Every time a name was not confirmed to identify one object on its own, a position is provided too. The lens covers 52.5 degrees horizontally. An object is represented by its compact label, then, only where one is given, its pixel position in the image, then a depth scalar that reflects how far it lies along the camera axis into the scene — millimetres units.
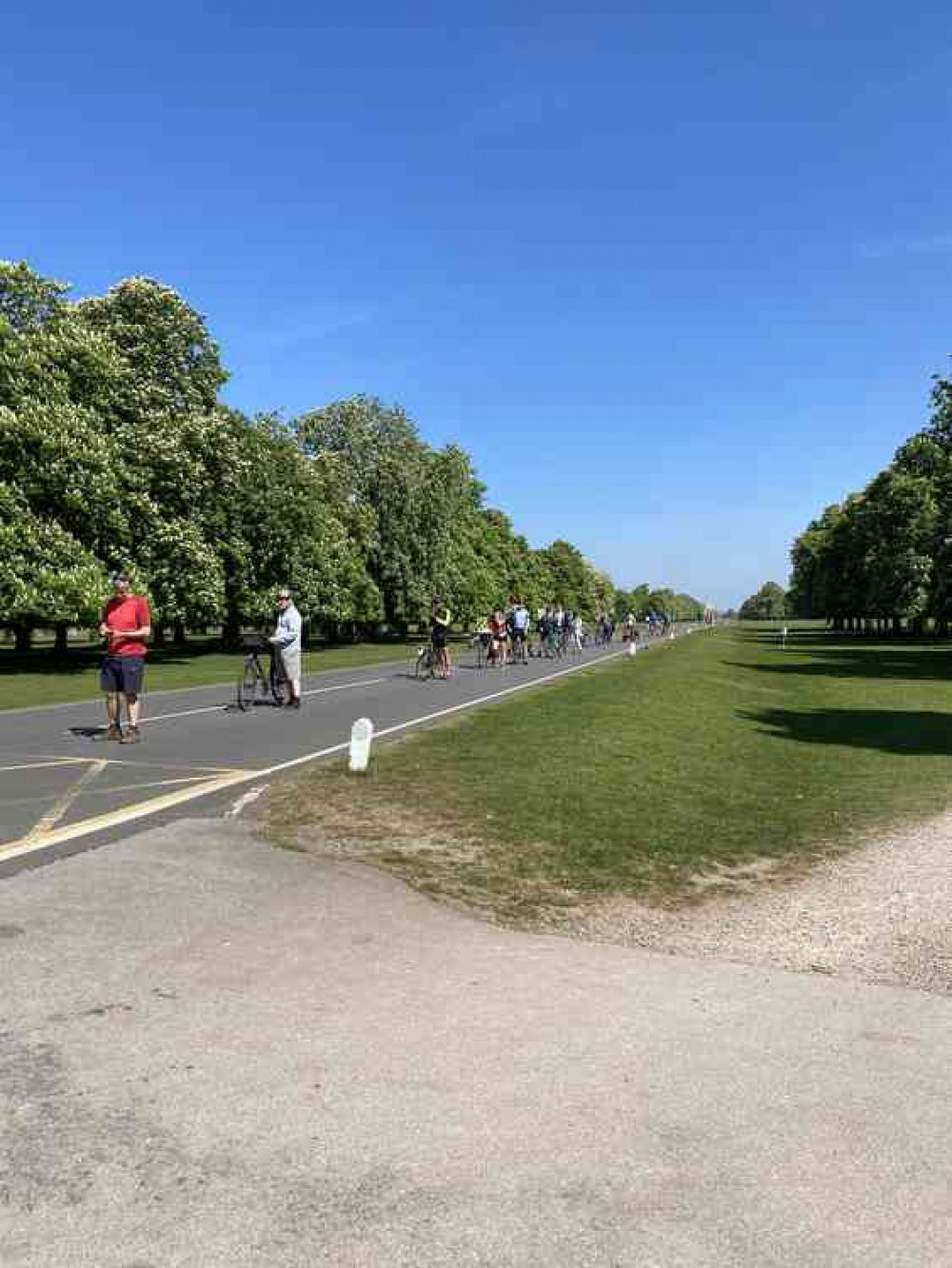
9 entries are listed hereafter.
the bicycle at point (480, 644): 32031
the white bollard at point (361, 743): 9789
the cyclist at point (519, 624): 32156
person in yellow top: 24703
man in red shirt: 12273
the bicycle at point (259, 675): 17203
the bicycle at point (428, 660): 25844
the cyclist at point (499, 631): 30203
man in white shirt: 16828
